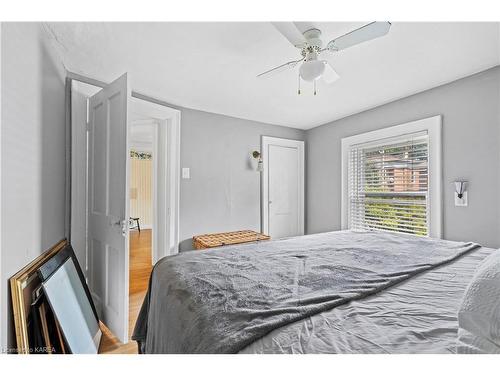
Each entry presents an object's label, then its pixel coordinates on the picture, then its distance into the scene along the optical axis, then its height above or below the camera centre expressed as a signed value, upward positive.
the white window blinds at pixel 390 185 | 2.68 +0.07
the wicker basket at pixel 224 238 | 2.82 -0.59
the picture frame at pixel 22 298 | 1.08 -0.50
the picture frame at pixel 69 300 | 1.39 -0.70
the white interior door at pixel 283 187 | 3.78 +0.05
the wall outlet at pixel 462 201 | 2.26 -0.10
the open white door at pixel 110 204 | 1.77 -0.11
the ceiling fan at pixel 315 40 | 1.32 +0.87
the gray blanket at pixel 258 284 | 0.76 -0.39
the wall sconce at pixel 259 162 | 3.60 +0.40
